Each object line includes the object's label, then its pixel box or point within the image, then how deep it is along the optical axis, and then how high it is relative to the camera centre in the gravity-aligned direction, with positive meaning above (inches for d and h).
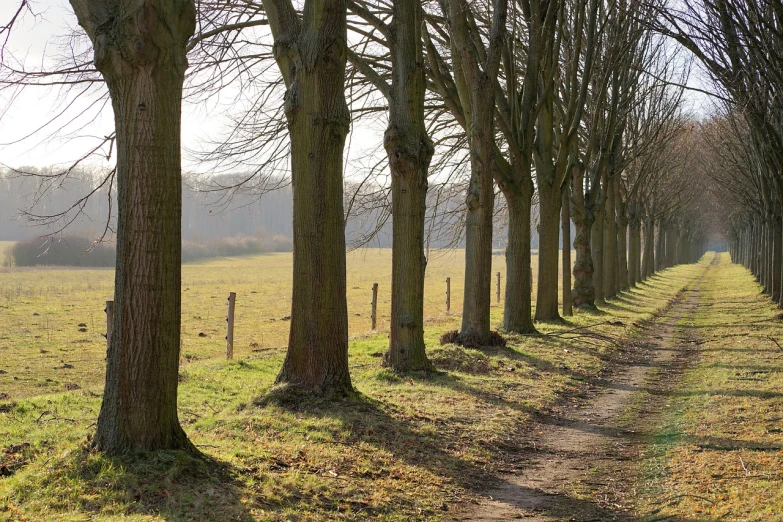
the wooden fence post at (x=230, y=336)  620.7 -65.7
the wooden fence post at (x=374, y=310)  860.9 -59.9
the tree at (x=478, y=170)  552.4 +64.8
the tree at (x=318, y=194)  344.5 +28.8
